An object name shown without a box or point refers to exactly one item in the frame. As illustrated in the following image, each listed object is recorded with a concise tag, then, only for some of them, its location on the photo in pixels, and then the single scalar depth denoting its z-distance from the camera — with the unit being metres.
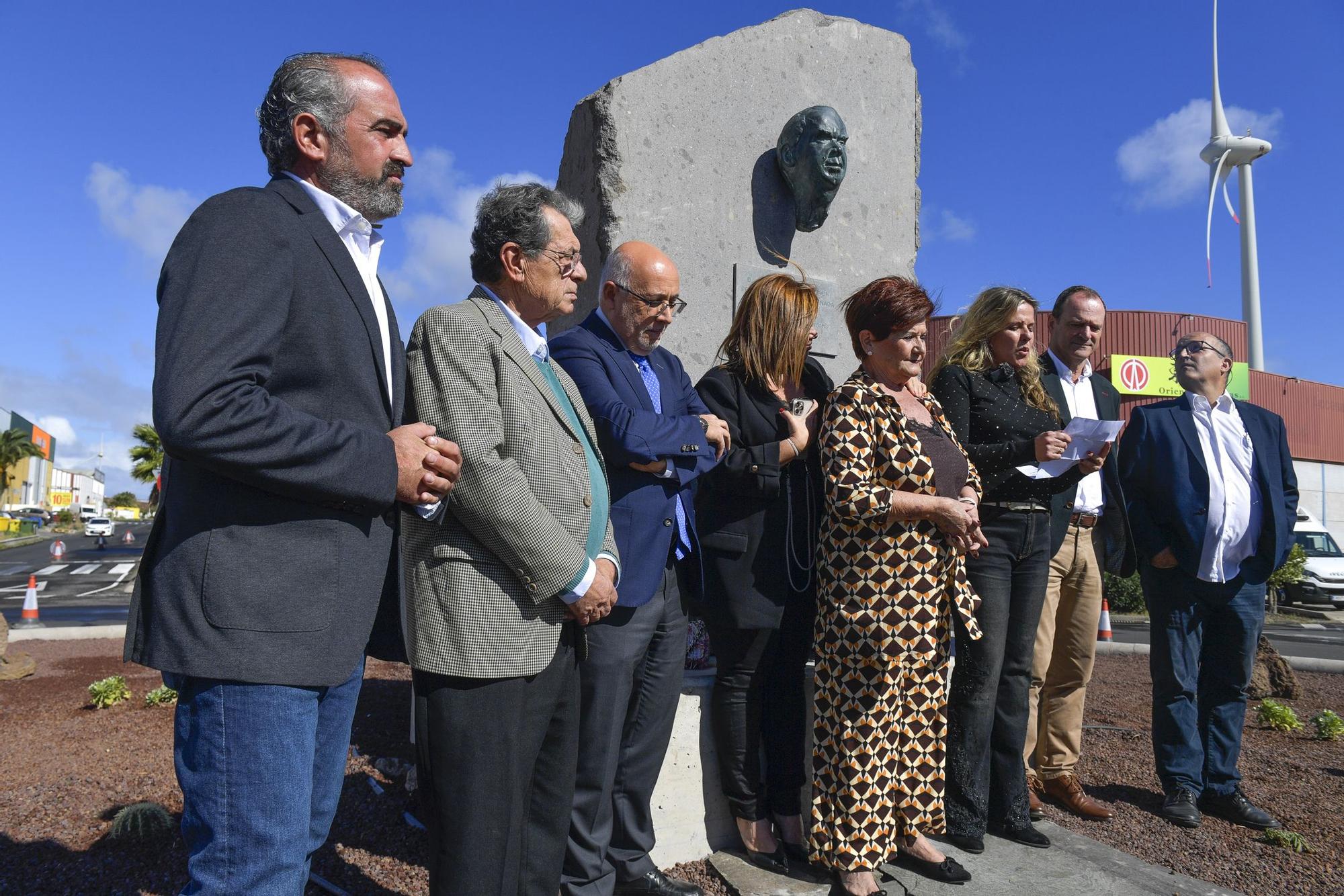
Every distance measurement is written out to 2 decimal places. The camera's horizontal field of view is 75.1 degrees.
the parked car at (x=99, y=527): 36.91
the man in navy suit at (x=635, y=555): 2.43
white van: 16.66
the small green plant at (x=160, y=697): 4.98
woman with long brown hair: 2.88
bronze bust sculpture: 3.87
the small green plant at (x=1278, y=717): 5.30
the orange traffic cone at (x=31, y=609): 10.75
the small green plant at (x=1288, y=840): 3.41
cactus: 3.10
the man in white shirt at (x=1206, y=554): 3.84
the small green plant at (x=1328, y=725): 5.05
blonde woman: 3.14
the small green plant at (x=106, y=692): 5.11
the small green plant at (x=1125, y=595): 16.12
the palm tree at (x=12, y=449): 58.16
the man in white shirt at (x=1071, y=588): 3.71
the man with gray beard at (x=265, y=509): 1.43
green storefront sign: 24.83
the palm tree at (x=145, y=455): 53.62
